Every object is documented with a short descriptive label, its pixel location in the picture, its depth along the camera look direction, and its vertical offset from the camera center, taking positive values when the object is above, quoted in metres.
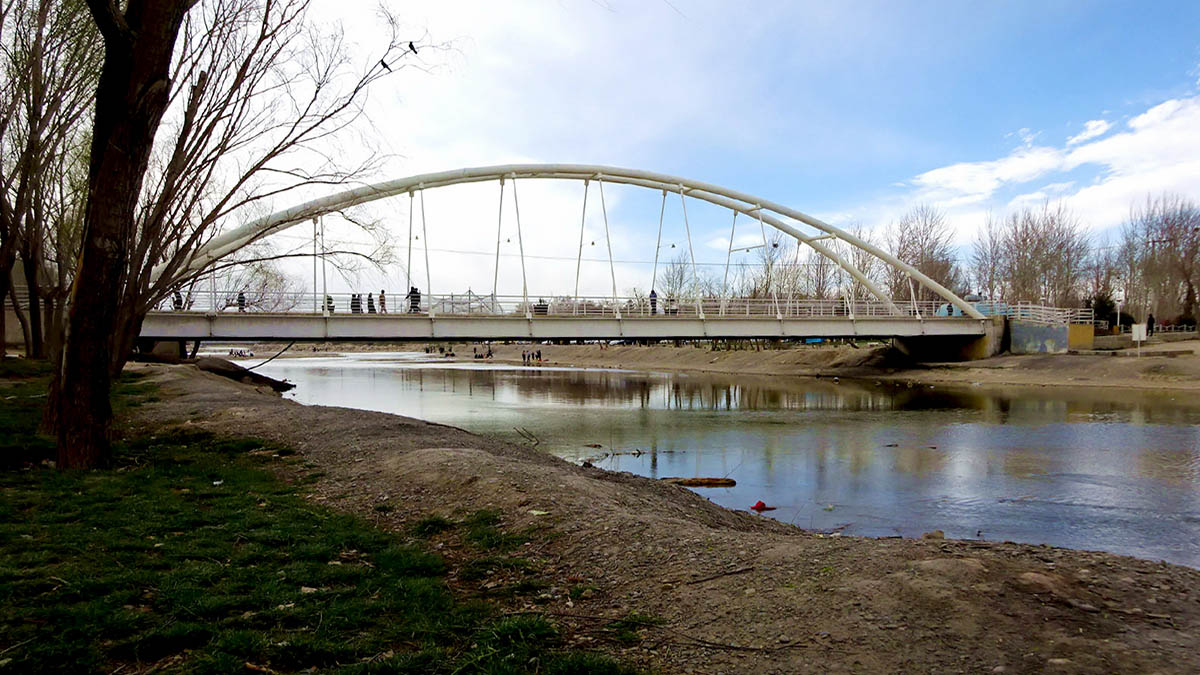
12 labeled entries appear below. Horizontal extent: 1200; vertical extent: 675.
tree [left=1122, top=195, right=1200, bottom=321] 57.91 +4.36
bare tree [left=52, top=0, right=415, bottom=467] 8.59 +1.80
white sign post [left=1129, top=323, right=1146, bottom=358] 40.66 -0.85
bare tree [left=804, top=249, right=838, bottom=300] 68.94 +4.53
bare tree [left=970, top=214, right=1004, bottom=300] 71.69 +4.92
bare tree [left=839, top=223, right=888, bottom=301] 66.81 +5.09
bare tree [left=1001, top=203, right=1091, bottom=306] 67.75 +5.29
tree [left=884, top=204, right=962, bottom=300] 68.00 +5.92
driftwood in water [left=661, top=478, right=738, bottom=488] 14.71 -3.30
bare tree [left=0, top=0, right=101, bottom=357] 16.00 +5.87
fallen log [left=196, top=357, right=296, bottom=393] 37.44 -2.34
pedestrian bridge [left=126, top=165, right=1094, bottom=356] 31.12 +0.62
